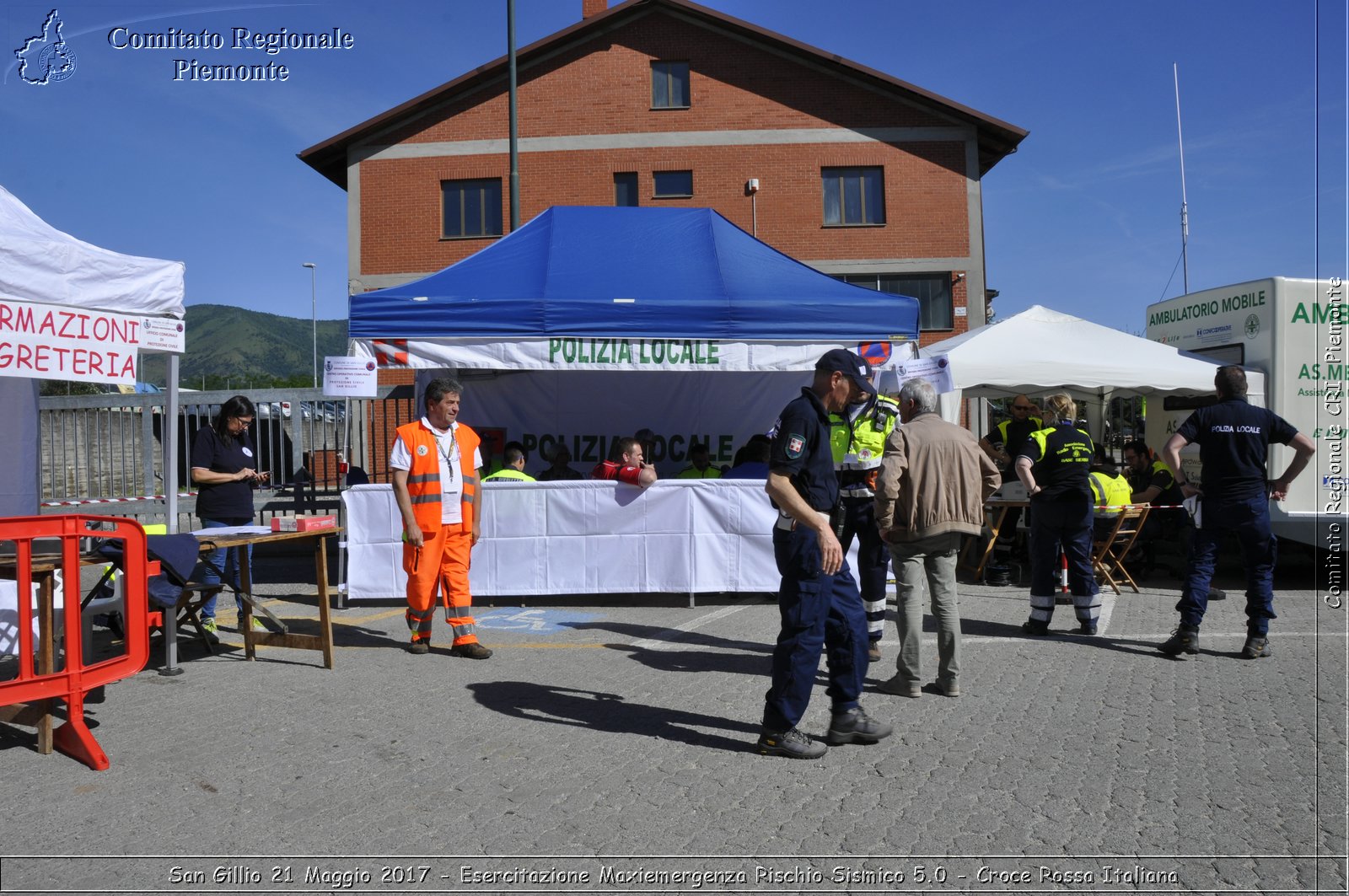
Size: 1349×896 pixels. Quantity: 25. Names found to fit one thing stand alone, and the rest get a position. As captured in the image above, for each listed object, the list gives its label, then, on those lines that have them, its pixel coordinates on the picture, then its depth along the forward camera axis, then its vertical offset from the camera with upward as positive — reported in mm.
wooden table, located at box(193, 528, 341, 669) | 6355 -1141
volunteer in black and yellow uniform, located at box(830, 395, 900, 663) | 6793 -533
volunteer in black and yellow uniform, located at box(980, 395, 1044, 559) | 10586 -110
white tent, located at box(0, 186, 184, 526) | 5895 +985
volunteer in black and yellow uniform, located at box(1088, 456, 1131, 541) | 9508 -644
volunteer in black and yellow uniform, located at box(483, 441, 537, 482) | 9297 -257
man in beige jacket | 5793 -493
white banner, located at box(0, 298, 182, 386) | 5859 +640
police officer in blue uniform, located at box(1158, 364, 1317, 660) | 6812 -417
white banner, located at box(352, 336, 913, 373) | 9062 +783
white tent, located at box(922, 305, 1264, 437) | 10867 +802
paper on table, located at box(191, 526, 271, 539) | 6516 -596
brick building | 26281 +7644
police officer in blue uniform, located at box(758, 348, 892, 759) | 4551 -644
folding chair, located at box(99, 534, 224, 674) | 5609 -910
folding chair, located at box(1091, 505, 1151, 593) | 9273 -1061
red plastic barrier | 4684 -915
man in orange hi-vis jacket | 6848 -520
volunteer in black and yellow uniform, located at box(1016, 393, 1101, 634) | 7605 -619
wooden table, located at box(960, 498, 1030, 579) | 10012 -848
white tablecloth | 8914 -923
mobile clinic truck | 9883 +637
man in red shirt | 8859 -269
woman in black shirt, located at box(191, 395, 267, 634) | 7406 -228
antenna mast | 26197 +5699
